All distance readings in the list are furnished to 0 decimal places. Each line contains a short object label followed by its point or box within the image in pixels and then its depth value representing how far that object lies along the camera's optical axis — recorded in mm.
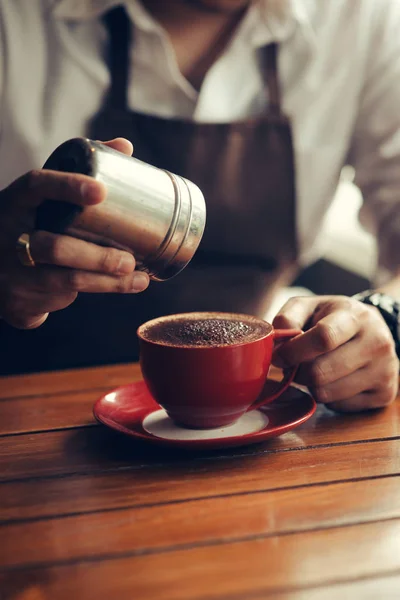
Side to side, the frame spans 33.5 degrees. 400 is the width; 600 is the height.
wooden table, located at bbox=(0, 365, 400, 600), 533
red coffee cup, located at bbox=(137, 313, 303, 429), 756
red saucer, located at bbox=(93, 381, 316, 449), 747
